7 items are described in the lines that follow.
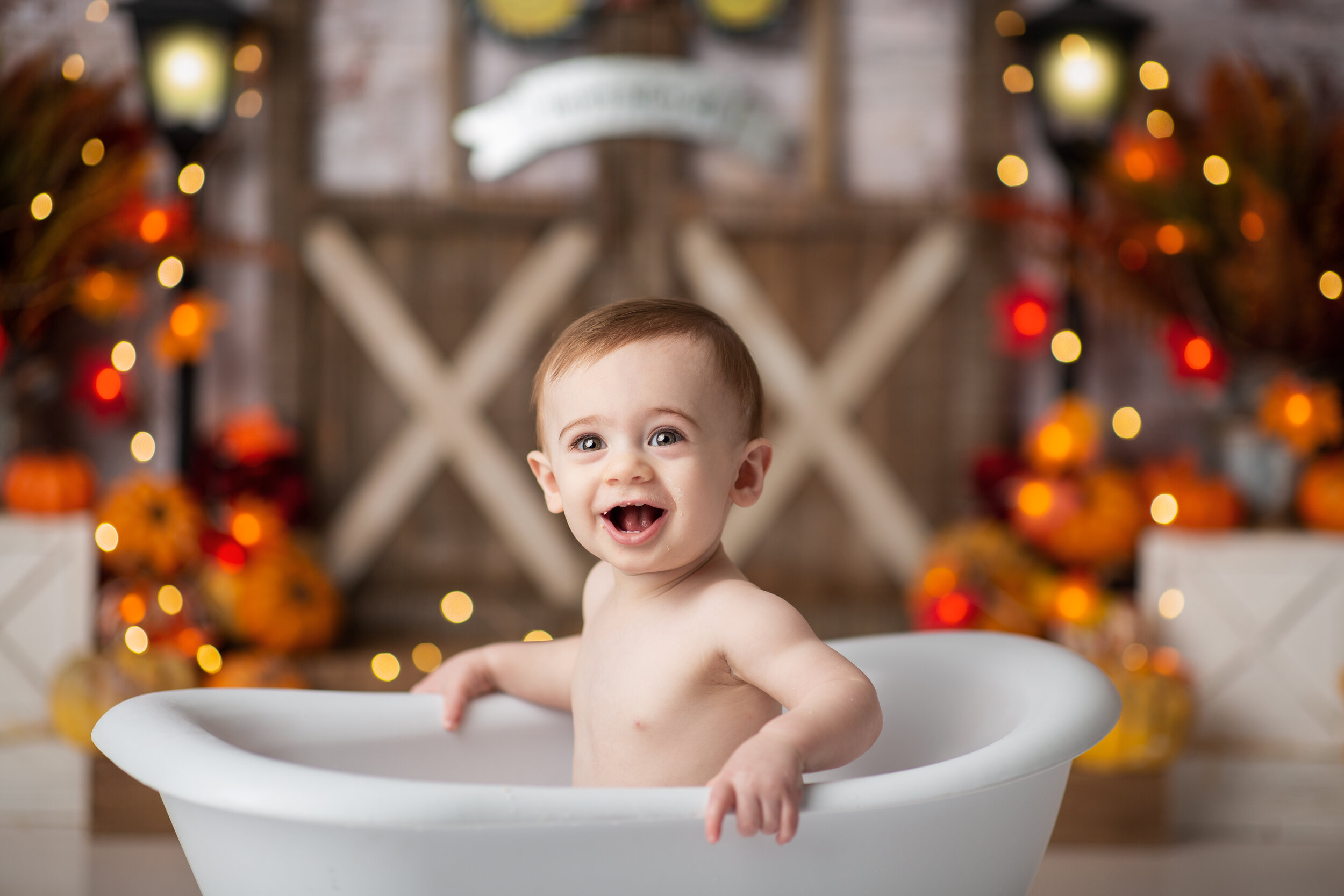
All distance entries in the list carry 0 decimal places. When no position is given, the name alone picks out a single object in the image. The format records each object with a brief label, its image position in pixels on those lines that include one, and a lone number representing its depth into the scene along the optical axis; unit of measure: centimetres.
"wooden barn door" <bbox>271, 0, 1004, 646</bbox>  283
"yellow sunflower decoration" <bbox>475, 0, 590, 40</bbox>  281
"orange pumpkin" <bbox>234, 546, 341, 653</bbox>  245
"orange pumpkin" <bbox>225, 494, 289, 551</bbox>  260
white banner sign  279
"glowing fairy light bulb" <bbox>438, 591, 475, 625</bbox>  284
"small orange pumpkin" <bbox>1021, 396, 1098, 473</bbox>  259
